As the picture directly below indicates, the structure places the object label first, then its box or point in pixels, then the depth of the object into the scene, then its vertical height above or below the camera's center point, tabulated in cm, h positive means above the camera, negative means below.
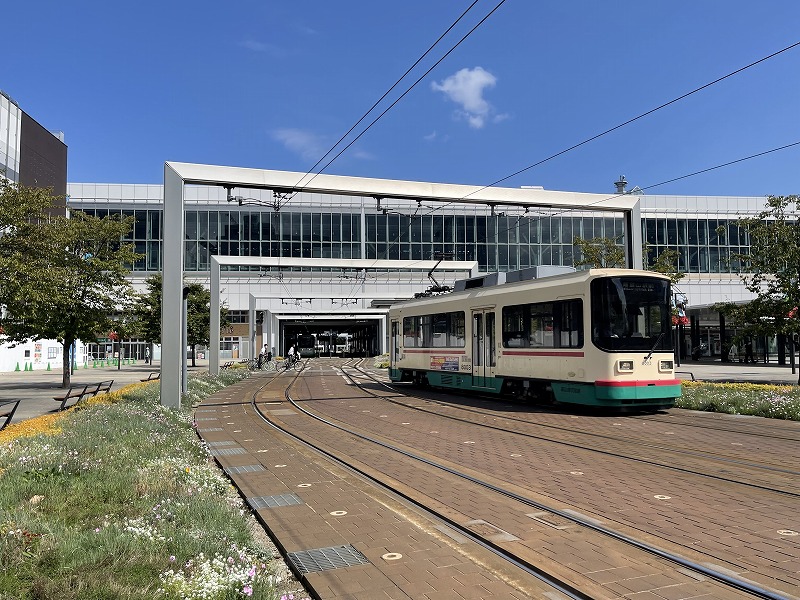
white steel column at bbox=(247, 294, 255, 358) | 4738 +190
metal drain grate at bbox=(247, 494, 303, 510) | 705 -174
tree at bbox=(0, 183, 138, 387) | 1941 +234
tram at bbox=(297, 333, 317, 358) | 8900 -78
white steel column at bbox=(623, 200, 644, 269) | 2156 +338
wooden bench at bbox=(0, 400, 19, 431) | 1691 -170
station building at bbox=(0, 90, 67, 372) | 4819 +1740
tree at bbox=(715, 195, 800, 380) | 2048 +198
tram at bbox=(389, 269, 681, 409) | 1473 -1
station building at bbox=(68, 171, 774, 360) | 6512 +1065
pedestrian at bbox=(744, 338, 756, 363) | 4511 -117
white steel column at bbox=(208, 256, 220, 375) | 3157 +113
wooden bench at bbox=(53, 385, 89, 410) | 1617 -139
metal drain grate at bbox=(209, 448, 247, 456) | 1078 -181
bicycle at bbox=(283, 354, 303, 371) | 5124 -181
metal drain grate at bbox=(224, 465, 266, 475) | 906 -178
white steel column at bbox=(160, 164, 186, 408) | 1733 +108
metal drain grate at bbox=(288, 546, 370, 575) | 499 -169
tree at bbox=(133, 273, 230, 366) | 4597 +182
